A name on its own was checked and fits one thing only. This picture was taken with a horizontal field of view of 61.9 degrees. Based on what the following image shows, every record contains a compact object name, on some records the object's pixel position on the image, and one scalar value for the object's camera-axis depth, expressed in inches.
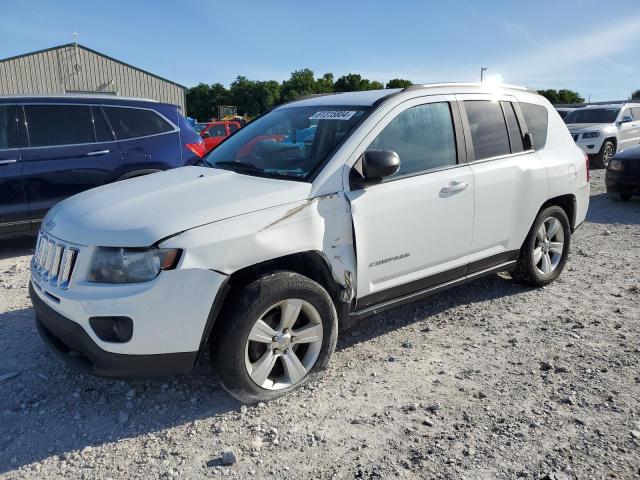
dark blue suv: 239.8
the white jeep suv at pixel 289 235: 106.3
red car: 795.4
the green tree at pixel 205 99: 3139.8
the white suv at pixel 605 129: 579.5
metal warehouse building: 1253.1
